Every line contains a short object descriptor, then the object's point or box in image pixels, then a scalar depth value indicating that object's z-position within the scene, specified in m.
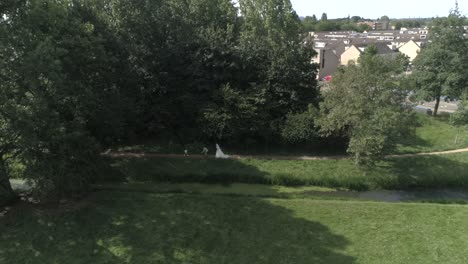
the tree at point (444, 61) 29.48
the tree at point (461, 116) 25.06
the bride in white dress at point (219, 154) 23.23
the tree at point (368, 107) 20.48
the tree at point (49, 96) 13.48
